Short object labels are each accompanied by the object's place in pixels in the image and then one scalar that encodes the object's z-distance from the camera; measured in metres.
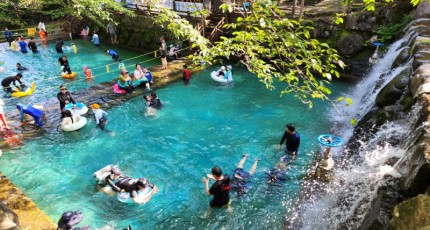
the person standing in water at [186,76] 15.01
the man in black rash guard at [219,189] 6.61
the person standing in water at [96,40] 22.69
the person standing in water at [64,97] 11.73
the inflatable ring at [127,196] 7.46
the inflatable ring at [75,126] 10.75
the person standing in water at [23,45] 20.80
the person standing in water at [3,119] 10.37
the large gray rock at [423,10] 13.33
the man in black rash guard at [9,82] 13.95
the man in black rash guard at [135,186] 7.39
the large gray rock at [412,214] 3.51
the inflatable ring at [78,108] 11.64
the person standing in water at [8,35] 22.33
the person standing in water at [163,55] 16.09
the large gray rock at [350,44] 14.92
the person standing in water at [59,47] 20.64
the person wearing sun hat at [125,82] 13.65
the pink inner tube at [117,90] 13.72
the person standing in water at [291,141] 8.61
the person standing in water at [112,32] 22.92
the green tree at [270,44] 3.86
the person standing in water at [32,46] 20.80
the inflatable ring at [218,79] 15.06
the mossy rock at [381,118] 7.98
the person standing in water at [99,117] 10.84
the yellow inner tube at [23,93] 13.87
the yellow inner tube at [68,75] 16.03
